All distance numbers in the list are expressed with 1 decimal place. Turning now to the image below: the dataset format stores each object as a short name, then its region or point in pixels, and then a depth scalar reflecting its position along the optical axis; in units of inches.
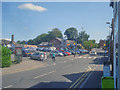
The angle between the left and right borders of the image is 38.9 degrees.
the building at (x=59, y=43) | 3322.3
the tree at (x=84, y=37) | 4439.0
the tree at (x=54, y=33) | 4791.1
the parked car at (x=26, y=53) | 1497.3
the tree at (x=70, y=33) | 4702.8
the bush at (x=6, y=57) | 749.3
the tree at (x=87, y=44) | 3755.9
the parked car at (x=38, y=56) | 1195.0
